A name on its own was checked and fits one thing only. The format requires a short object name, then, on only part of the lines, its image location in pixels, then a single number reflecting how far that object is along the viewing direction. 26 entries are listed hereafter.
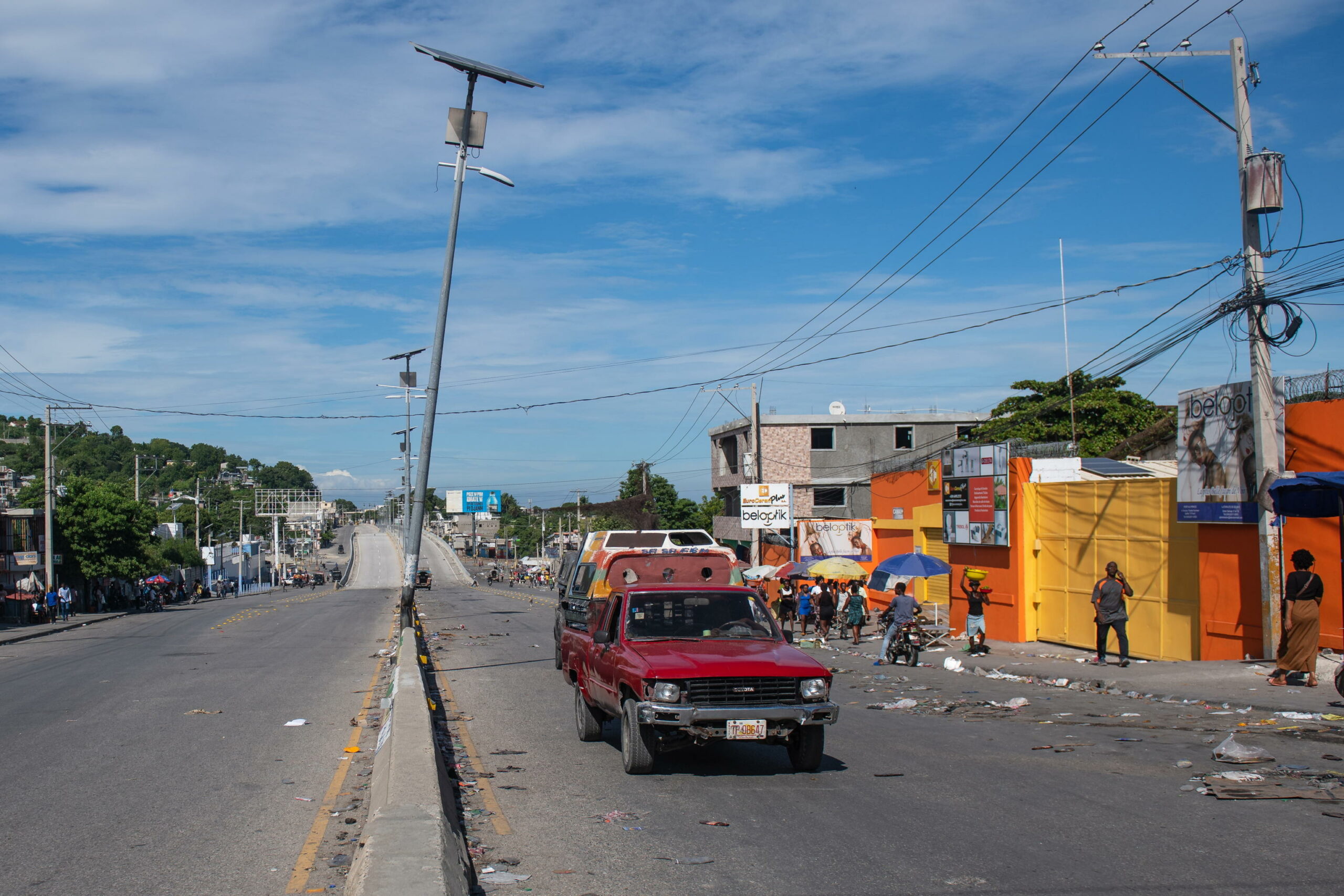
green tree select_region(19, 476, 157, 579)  55.69
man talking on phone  17.94
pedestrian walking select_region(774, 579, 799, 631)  29.59
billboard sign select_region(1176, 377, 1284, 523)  16.61
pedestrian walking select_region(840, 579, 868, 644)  25.72
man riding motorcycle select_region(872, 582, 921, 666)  20.67
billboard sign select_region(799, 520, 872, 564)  44.03
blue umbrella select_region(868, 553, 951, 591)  24.20
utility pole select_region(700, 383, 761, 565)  43.25
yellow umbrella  28.98
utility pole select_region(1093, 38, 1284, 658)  15.78
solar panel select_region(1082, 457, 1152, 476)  24.24
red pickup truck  8.83
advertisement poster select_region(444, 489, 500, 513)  102.56
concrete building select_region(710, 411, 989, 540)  59.78
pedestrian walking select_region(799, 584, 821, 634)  29.74
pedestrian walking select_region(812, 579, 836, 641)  26.92
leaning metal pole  23.88
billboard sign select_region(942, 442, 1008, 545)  24.39
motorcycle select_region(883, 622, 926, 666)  20.83
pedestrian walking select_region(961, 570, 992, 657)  21.52
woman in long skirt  13.87
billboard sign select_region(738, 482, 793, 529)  42.50
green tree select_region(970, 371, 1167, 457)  50.16
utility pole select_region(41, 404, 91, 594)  44.91
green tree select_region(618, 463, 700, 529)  92.50
